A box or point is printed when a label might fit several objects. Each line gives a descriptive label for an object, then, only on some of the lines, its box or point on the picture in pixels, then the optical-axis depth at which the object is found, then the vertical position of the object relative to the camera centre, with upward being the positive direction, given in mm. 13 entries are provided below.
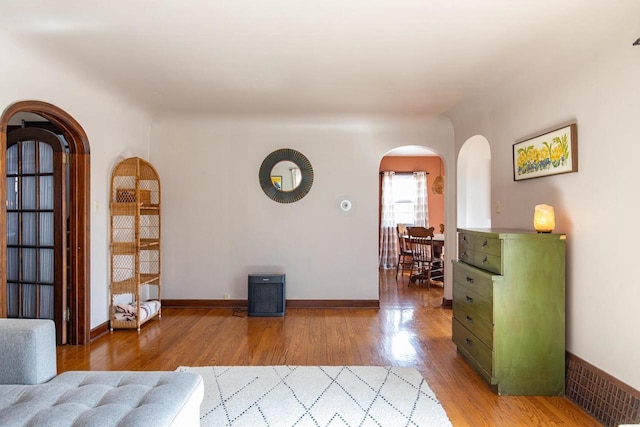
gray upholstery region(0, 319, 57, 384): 1628 -666
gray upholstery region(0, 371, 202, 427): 1321 -785
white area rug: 2100 -1233
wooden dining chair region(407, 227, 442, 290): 5902 -750
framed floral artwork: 2426 +438
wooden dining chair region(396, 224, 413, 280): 6556 -663
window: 7891 +298
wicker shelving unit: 3719 -353
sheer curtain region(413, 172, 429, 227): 7766 +205
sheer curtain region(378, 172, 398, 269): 7785 -391
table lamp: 2416 -53
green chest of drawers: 2365 -702
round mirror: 4621 +462
